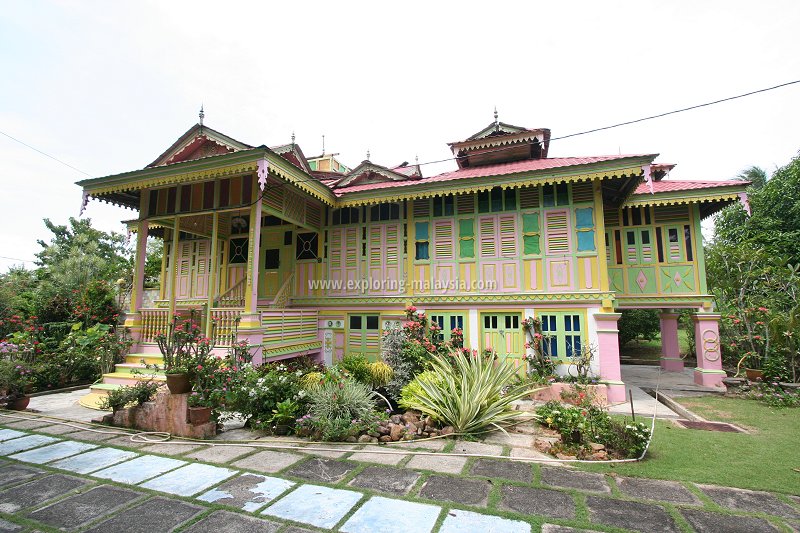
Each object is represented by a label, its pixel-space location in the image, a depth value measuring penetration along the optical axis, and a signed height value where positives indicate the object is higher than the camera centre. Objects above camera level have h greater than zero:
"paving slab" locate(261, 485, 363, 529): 2.84 -1.71
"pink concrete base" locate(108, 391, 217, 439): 4.97 -1.64
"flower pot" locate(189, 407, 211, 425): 4.93 -1.51
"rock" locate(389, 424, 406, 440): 5.03 -1.77
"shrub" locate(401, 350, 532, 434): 5.27 -1.42
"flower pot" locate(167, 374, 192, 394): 4.95 -1.09
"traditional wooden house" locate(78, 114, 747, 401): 7.75 +1.59
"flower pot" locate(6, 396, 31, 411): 6.44 -1.78
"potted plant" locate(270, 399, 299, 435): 5.14 -1.59
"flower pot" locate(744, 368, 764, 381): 8.20 -1.55
